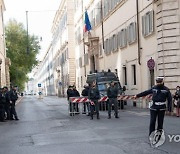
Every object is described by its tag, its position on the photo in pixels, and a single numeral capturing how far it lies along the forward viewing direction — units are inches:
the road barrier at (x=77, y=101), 916.6
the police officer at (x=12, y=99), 853.2
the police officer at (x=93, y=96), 805.9
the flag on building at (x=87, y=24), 1734.7
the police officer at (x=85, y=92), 966.6
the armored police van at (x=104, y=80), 1137.4
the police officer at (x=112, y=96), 788.6
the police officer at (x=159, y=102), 444.8
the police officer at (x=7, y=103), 841.5
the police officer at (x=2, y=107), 834.8
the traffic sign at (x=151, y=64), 892.6
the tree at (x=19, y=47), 2734.0
